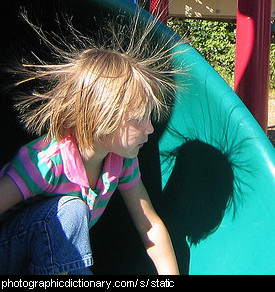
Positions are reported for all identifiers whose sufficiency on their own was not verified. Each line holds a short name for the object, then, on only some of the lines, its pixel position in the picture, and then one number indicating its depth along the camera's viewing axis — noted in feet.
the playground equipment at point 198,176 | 3.66
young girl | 3.31
